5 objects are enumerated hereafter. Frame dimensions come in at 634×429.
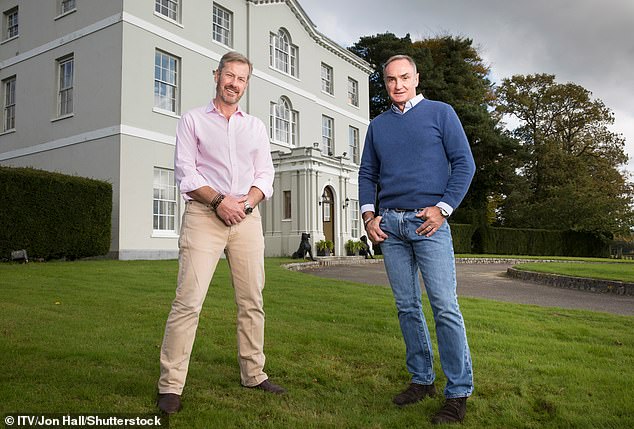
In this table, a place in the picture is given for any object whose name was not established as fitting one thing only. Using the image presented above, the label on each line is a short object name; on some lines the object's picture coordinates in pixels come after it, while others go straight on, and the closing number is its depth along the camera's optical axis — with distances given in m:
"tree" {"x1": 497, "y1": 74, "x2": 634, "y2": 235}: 34.66
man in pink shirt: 3.13
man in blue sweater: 3.10
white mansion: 16.67
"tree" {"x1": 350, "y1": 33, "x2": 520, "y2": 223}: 36.41
